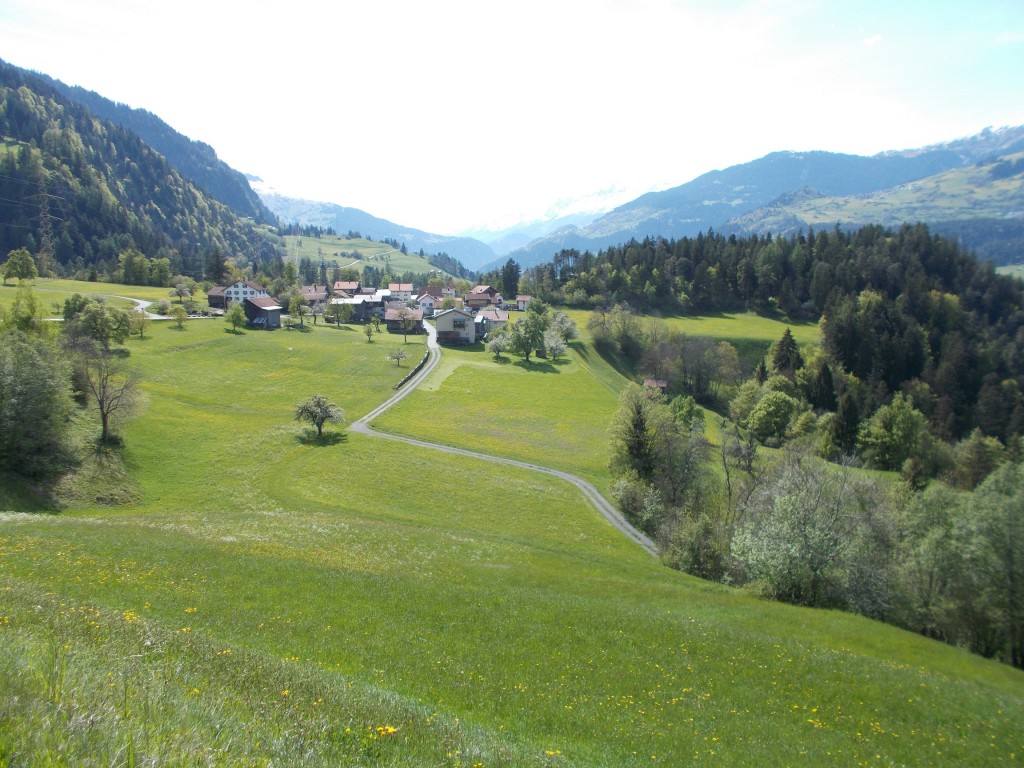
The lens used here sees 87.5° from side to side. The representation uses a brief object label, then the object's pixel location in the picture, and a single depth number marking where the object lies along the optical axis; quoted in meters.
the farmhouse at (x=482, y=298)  175.75
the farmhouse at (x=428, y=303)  166.25
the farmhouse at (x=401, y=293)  182.84
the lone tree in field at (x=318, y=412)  65.19
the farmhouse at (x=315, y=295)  160.12
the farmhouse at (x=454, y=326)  129.50
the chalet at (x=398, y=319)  138.82
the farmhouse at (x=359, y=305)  154.75
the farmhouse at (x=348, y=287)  173.75
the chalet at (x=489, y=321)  140.62
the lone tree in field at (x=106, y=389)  50.75
